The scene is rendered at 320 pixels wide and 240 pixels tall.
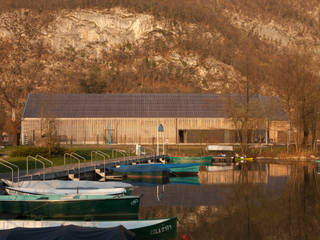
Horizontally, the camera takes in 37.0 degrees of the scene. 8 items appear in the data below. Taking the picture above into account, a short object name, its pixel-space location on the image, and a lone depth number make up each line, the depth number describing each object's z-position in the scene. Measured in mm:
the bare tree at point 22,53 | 107188
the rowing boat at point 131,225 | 14953
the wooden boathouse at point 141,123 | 60594
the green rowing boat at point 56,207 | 19891
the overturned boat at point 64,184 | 22984
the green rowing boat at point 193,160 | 44438
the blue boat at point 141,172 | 34812
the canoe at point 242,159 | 49738
